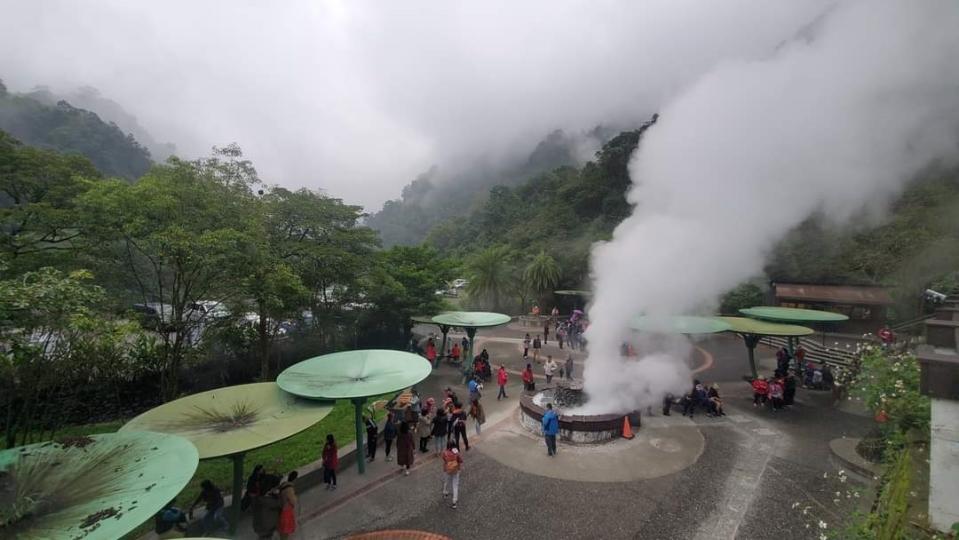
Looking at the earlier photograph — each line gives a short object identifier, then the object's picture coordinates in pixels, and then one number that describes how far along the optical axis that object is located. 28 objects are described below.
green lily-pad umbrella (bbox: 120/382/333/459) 6.83
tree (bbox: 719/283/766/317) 26.91
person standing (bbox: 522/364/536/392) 14.83
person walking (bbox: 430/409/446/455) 10.26
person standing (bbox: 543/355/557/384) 16.22
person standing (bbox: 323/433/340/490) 8.84
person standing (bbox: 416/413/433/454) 10.66
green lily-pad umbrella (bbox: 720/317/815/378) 14.98
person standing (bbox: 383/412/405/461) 10.34
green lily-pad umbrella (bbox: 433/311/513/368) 17.20
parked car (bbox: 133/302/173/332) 12.37
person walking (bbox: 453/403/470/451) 10.38
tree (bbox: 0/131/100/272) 10.55
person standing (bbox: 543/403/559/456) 10.23
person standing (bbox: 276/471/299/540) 7.07
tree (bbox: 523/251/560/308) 34.03
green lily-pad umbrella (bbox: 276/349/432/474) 8.61
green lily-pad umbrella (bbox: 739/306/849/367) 16.55
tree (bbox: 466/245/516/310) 34.12
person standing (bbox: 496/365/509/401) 14.83
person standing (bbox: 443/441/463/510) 8.09
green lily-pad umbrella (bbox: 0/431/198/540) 4.46
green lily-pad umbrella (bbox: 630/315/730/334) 13.84
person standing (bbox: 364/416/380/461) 10.30
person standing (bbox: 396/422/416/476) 9.52
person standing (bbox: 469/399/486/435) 11.71
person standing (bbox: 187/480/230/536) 6.86
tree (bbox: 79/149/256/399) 10.61
